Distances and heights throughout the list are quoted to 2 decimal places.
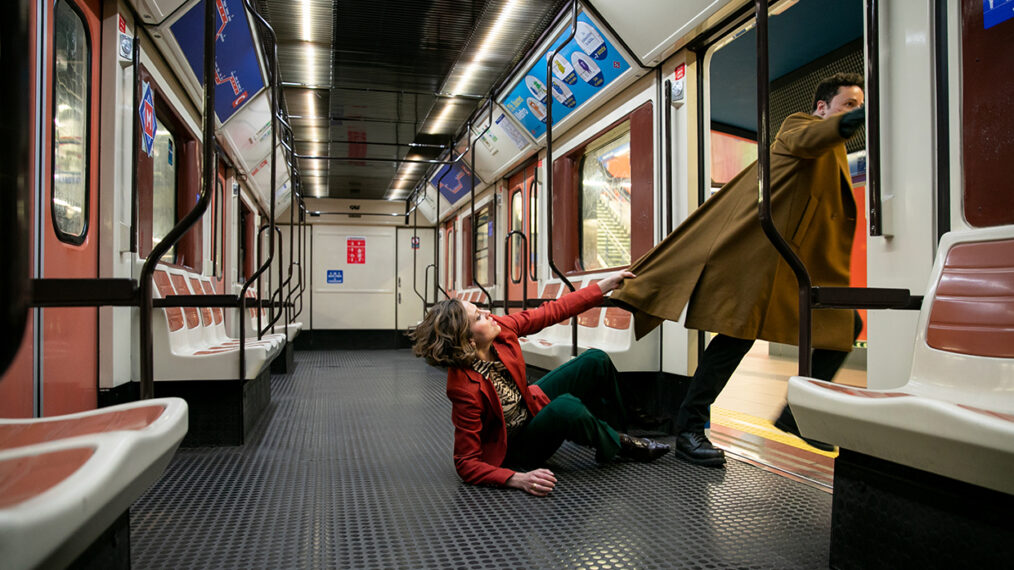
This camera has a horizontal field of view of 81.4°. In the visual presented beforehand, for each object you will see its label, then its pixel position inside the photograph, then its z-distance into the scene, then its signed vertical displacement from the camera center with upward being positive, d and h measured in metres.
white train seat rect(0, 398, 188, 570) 0.61 -0.24
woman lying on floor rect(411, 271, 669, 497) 2.11 -0.42
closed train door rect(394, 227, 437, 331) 10.71 +0.34
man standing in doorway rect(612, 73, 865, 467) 2.14 +0.10
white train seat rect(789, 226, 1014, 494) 1.01 -0.22
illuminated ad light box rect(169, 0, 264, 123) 3.35 +1.59
